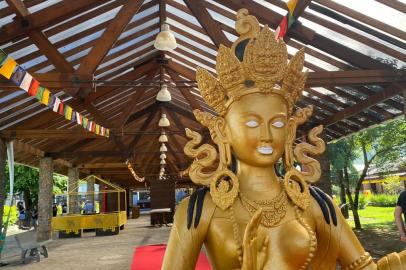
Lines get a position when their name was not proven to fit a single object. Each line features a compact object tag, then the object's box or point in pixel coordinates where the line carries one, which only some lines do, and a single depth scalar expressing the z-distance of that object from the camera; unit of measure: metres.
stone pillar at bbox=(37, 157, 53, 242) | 12.42
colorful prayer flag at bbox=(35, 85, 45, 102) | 4.52
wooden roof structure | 5.47
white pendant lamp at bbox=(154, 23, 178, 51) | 5.36
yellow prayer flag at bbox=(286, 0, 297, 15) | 4.52
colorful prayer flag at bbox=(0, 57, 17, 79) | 3.40
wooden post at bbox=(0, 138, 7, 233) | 9.00
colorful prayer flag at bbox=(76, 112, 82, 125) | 6.80
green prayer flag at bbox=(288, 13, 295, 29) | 4.64
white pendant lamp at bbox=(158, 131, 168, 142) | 12.56
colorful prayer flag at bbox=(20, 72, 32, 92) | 3.98
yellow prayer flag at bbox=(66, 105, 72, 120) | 6.15
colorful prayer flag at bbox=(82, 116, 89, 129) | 7.23
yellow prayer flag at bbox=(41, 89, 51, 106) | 4.75
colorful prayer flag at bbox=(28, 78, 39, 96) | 4.25
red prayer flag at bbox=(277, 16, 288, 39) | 4.71
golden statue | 1.75
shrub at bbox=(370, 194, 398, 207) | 24.93
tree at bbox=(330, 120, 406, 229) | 12.33
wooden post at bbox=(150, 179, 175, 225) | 17.41
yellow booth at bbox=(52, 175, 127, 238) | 14.14
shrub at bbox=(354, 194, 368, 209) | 22.95
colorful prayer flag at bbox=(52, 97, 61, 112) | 5.36
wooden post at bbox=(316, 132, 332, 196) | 9.99
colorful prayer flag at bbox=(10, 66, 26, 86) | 3.69
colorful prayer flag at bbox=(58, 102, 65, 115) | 5.68
